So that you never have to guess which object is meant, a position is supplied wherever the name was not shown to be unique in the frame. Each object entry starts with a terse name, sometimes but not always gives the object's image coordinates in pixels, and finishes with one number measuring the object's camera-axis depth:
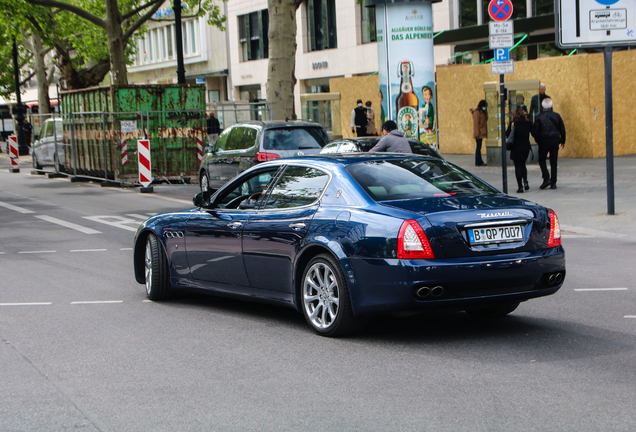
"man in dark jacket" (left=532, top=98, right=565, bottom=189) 17.84
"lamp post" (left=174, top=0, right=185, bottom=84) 26.08
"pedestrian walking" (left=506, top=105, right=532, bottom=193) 17.59
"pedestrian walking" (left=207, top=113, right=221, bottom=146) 28.45
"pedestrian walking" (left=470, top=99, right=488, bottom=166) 24.58
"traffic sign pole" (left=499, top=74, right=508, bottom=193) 14.85
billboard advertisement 20.70
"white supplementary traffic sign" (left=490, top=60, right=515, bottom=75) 14.66
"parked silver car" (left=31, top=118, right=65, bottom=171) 29.31
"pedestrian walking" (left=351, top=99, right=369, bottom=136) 26.38
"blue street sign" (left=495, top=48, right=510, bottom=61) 14.80
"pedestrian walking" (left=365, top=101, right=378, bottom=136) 26.86
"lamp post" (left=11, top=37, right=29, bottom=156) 44.94
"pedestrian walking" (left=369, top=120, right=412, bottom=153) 14.85
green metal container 24.44
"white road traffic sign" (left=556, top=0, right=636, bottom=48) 13.67
